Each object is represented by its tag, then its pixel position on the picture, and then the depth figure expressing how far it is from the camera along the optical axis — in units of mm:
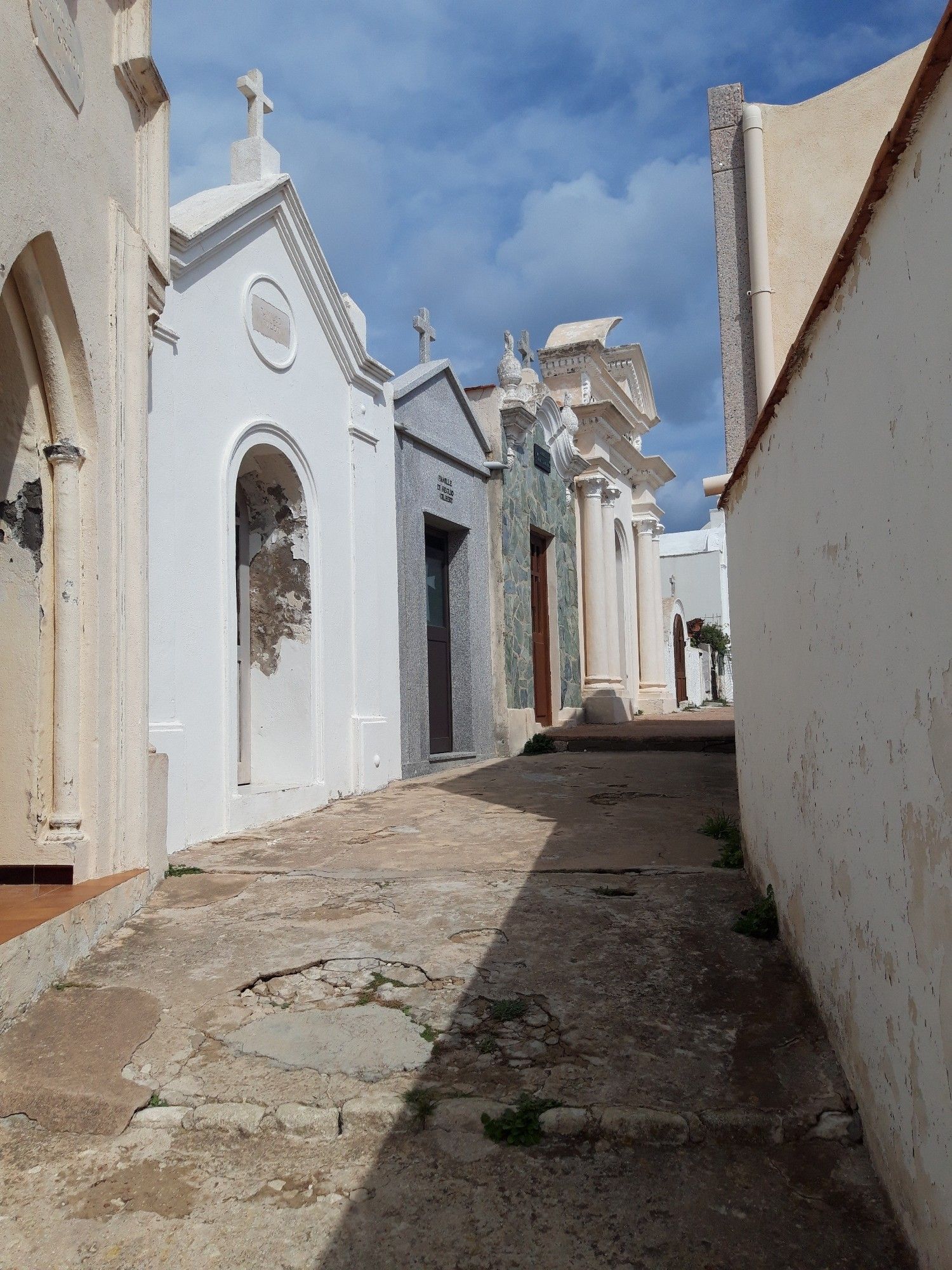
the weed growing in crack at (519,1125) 2232
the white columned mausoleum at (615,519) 13391
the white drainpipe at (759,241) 6836
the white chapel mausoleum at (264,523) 5566
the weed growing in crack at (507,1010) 2842
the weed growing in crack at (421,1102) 2344
